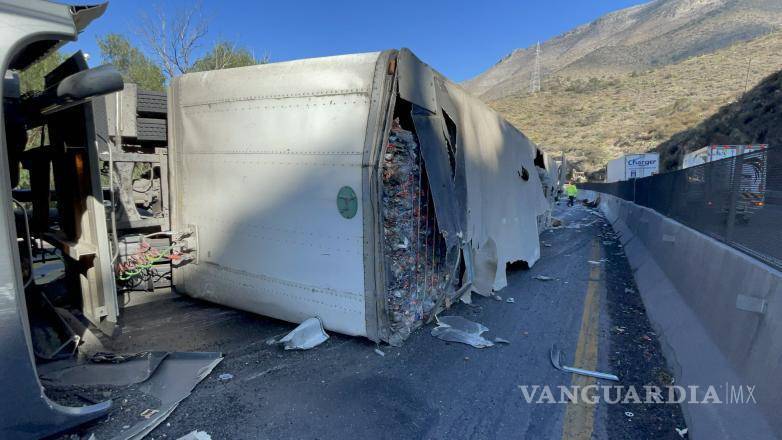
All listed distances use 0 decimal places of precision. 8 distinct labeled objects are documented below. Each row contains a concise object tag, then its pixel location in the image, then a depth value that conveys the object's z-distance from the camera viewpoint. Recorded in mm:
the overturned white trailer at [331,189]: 4098
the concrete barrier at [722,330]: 2410
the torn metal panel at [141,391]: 2826
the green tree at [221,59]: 27859
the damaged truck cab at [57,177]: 2213
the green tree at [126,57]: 23828
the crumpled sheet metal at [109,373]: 3270
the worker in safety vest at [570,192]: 29969
